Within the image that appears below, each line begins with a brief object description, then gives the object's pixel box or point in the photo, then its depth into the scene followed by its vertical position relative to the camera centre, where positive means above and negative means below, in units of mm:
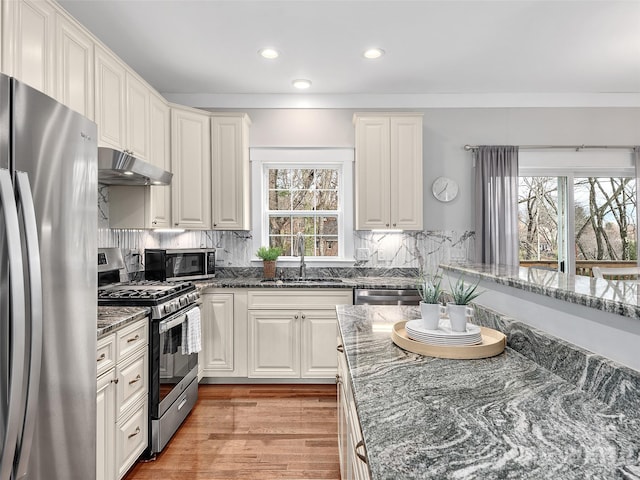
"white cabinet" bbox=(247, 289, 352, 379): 3346 -753
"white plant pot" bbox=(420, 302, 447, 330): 1338 -234
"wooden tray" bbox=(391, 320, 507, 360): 1210 -325
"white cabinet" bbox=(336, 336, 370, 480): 986 -610
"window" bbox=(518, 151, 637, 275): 3941 +368
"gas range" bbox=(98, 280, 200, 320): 2275 -289
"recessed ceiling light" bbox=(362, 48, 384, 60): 2969 +1511
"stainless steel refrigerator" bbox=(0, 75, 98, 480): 1029 -115
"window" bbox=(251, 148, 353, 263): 4023 +408
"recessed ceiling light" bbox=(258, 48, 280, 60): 2973 +1520
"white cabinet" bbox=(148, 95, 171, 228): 3123 +818
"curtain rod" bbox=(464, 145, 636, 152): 3883 +995
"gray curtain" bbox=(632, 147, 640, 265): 3871 +775
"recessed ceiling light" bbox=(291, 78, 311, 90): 3557 +1540
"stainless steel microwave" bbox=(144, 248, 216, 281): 3205 -130
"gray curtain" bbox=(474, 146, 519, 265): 3805 +409
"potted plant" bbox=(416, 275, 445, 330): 1337 -214
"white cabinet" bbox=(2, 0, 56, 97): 1669 +956
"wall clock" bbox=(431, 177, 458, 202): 3924 +574
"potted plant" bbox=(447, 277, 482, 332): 1308 -218
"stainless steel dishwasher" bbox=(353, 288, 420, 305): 3297 -418
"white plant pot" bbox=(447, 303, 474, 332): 1309 -239
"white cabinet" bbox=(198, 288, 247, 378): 3350 -760
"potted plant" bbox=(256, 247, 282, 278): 3736 -105
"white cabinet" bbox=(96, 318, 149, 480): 1764 -757
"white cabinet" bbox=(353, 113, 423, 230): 3646 +735
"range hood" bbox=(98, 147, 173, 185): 2221 +505
